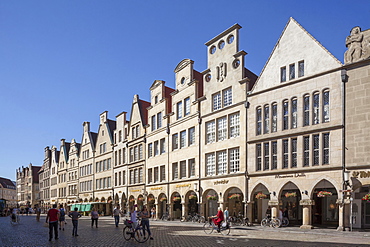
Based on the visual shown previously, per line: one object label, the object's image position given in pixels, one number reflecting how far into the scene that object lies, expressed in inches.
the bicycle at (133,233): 775.1
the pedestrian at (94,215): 1245.3
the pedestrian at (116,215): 1227.4
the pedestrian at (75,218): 926.4
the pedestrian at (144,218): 796.0
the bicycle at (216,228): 927.0
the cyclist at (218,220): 929.7
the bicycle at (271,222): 1144.8
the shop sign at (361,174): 993.5
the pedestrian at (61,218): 1143.0
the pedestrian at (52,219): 784.3
